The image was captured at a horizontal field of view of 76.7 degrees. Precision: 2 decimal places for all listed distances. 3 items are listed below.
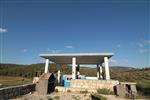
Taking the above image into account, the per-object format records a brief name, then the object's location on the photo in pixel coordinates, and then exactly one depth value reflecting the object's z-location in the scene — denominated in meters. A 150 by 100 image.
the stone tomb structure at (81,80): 9.76
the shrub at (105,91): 9.12
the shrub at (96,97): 6.55
